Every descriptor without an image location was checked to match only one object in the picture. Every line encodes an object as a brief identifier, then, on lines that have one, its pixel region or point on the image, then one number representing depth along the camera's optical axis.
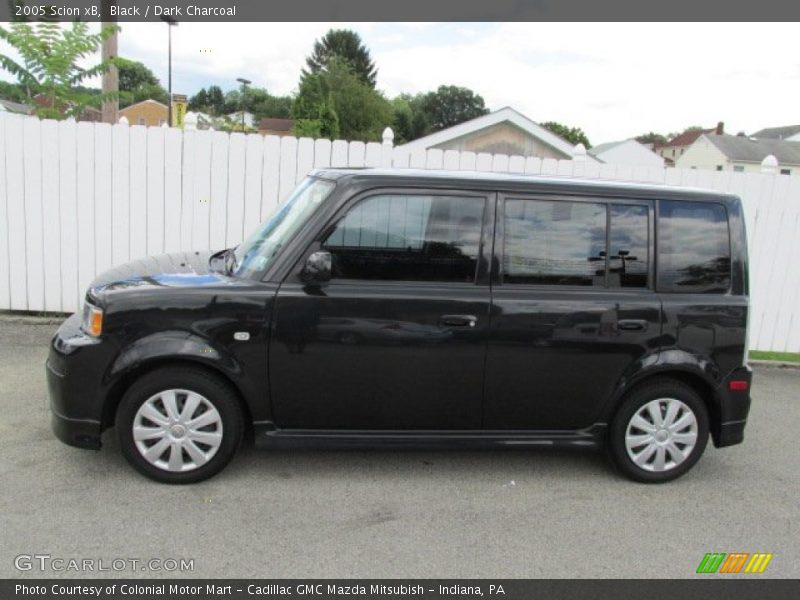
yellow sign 11.62
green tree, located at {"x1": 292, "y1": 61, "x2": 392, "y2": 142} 47.11
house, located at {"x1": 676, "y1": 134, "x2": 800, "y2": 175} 58.44
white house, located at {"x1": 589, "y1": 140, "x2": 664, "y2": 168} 52.97
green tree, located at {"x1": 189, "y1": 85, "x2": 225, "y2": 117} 98.62
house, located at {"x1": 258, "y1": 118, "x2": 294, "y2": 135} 64.31
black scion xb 3.62
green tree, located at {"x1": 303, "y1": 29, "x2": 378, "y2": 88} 74.88
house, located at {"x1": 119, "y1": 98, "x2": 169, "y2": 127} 73.76
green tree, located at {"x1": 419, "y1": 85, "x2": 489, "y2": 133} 97.72
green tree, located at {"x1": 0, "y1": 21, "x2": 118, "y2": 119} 7.41
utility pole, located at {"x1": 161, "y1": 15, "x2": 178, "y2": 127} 31.57
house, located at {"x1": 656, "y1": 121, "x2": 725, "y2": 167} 81.26
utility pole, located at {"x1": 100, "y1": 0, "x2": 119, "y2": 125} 8.17
